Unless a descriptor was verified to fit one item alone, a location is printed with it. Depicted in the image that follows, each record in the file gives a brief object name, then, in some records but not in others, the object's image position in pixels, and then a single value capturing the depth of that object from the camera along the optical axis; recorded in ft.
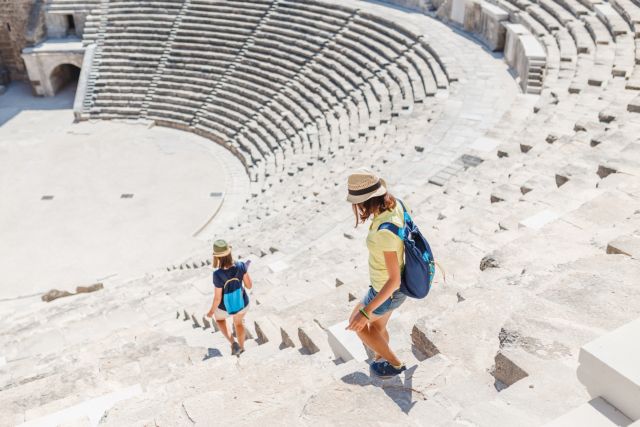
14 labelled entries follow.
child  19.76
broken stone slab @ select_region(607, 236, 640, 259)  15.03
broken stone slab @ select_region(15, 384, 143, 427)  17.10
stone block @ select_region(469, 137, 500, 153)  37.78
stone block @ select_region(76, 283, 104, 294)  38.19
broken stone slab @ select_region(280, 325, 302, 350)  17.62
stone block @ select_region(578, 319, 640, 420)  8.60
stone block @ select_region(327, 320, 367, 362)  14.61
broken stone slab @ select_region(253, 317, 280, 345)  19.19
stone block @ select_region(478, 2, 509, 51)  55.97
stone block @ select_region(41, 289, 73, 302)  37.11
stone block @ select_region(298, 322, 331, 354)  16.22
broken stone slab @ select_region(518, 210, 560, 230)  20.90
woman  12.16
